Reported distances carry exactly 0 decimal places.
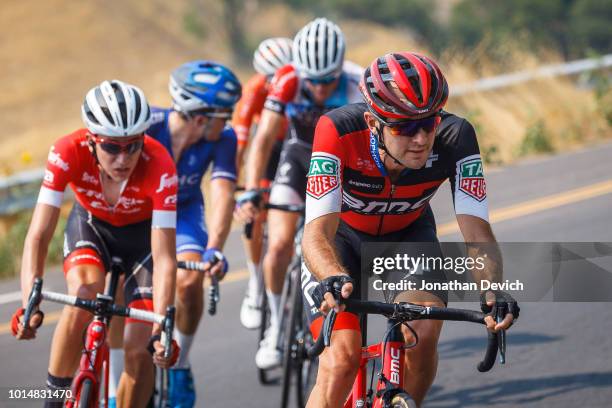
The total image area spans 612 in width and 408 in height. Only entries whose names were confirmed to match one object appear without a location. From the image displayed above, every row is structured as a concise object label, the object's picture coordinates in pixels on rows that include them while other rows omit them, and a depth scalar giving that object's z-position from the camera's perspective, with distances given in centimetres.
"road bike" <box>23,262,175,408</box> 1064
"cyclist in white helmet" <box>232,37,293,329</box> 1658
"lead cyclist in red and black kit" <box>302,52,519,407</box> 910
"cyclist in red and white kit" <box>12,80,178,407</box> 1141
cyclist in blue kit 1367
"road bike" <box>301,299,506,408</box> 837
